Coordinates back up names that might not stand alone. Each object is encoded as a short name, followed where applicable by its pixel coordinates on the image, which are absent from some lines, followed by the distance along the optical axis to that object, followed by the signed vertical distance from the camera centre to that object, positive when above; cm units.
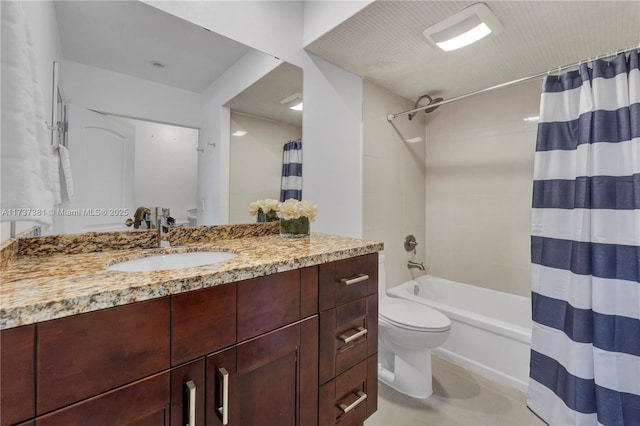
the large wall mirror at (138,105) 104 +47
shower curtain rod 131 +78
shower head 250 +106
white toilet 159 -76
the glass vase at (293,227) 141 -7
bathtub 172 -80
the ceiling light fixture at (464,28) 143 +105
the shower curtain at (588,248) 122 -16
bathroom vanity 50 -30
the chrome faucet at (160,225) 114 -5
